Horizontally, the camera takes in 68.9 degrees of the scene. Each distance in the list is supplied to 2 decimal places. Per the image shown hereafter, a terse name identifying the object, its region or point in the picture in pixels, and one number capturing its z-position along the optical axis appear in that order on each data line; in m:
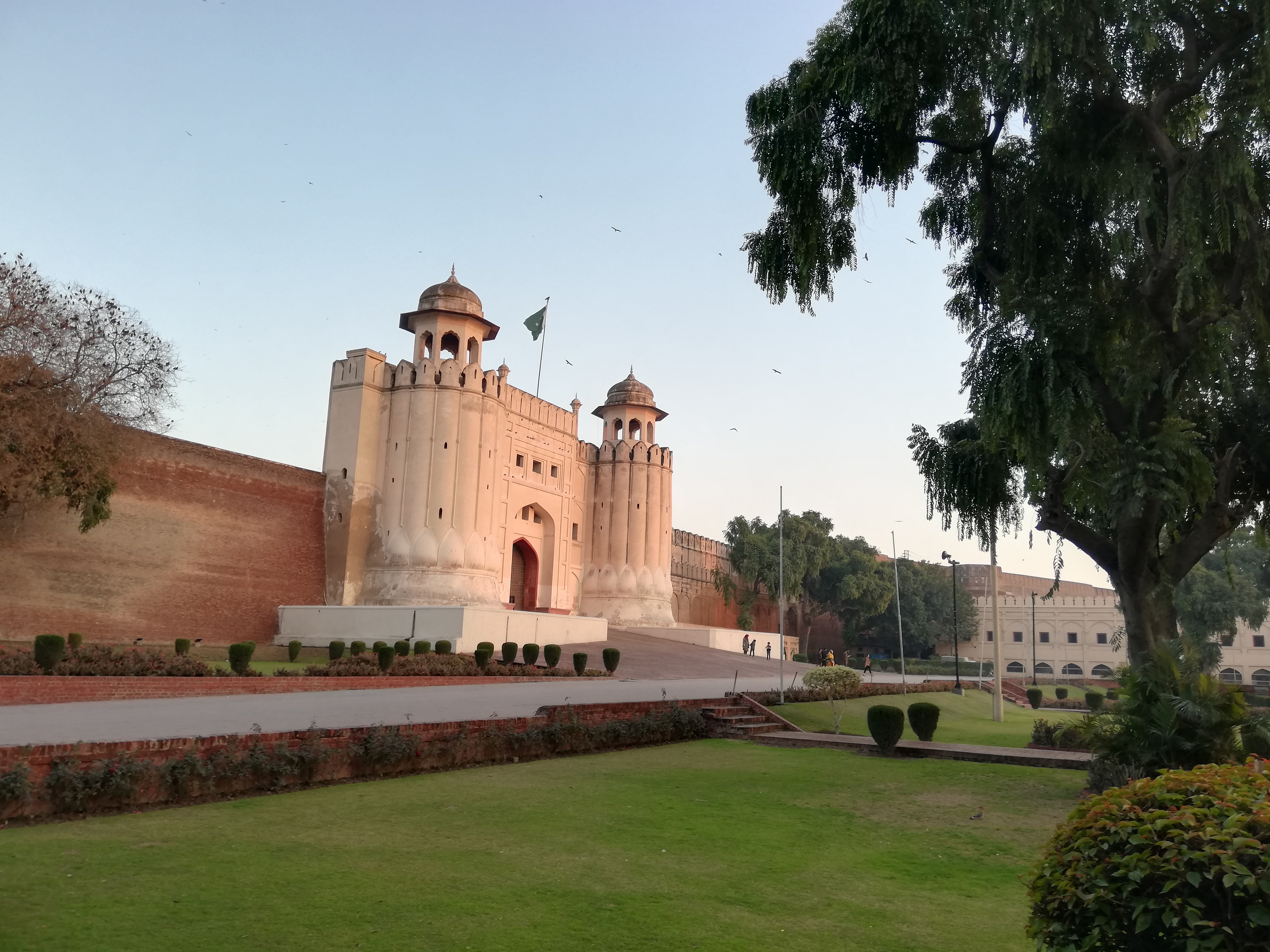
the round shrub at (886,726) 10.88
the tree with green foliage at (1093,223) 8.58
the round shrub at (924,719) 11.85
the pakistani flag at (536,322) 33.72
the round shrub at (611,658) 22.84
